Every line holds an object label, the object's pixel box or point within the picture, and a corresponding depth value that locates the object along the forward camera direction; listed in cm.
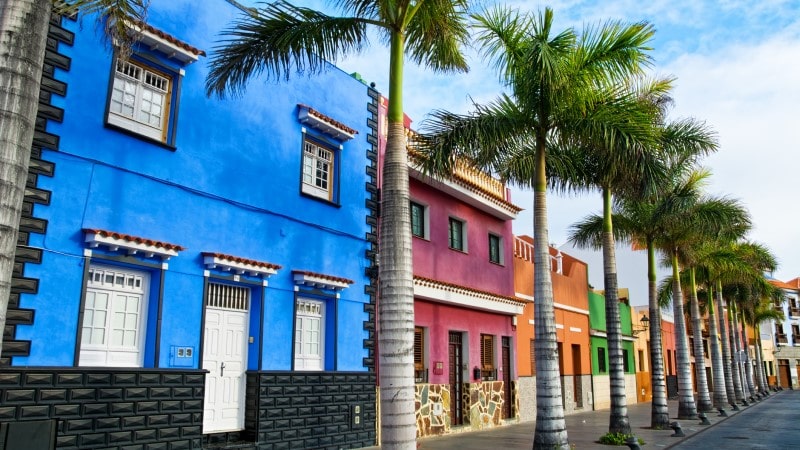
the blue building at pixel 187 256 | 851
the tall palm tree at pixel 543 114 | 1149
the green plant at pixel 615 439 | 1465
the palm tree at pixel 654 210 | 1577
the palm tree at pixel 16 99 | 496
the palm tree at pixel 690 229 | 2019
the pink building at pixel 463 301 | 1672
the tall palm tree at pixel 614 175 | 1315
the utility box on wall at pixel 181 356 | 995
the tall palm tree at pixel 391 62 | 780
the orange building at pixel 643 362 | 3648
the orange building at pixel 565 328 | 2209
